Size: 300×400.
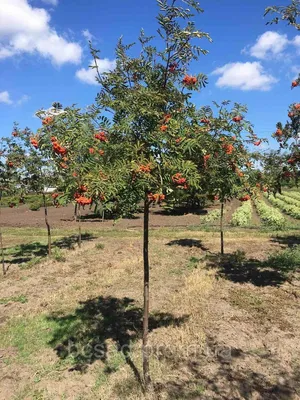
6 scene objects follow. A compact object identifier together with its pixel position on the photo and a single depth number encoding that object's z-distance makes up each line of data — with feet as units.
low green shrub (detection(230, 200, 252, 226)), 79.46
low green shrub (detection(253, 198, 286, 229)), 74.70
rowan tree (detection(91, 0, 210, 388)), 14.08
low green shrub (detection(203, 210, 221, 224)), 87.27
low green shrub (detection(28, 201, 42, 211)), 126.21
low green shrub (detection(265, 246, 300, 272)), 39.24
